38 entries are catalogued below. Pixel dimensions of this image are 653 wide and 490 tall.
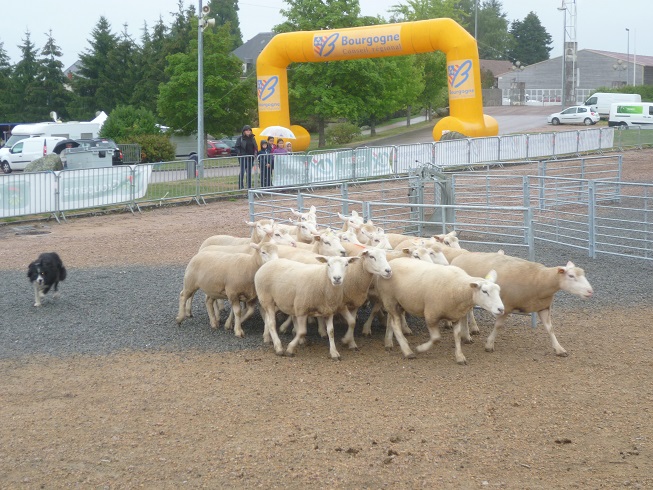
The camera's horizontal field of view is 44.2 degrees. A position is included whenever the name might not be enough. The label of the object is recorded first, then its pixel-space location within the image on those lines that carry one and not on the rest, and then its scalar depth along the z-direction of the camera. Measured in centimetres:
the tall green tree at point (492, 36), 10969
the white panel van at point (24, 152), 3547
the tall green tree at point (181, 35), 4942
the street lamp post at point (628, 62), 7255
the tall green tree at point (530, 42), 11138
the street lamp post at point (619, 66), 7050
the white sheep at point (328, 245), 956
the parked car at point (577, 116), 4697
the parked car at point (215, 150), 3834
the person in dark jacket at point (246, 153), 2228
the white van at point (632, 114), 4450
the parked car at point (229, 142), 3884
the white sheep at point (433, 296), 773
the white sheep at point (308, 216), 1178
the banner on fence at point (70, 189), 1819
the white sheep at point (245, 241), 1027
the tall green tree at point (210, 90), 3884
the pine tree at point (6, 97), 6245
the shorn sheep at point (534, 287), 822
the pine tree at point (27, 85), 6156
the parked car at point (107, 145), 3069
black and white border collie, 1059
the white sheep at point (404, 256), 895
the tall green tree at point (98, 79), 5650
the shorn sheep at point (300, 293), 822
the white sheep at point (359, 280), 820
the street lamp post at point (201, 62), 2536
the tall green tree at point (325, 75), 3722
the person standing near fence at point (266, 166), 2202
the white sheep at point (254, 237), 1012
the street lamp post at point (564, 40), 5181
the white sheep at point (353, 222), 1070
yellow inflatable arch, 2683
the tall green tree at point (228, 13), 9375
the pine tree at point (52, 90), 6188
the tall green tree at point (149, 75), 5241
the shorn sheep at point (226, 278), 911
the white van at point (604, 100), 5181
